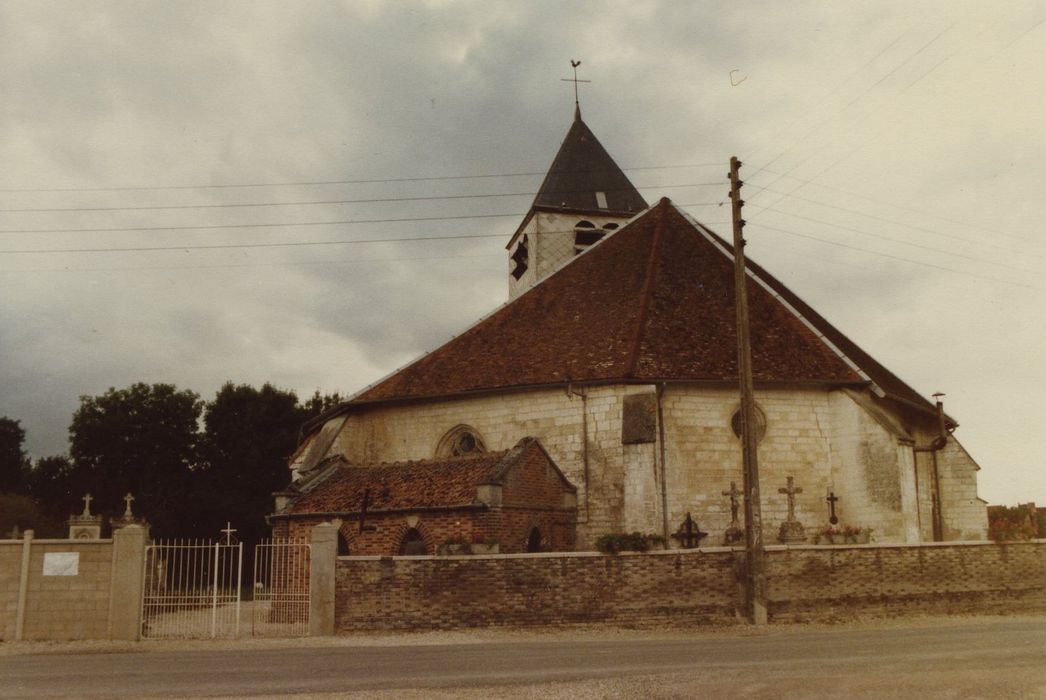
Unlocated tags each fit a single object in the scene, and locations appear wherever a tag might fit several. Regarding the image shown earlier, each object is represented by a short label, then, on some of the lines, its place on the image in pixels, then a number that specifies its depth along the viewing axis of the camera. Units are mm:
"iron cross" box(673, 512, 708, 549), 19266
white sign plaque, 16172
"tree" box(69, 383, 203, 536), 50250
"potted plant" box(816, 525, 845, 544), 19031
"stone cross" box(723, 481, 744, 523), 19484
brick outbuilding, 18250
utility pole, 16297
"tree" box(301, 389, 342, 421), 54625
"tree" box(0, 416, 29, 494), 57719
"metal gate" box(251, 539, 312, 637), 17469
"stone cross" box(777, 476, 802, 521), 18875
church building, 19734
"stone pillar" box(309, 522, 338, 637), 16141
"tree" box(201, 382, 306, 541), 51562
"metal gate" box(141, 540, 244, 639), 16688
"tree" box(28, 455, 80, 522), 50219
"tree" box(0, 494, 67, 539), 39938
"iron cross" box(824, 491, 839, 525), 20250
